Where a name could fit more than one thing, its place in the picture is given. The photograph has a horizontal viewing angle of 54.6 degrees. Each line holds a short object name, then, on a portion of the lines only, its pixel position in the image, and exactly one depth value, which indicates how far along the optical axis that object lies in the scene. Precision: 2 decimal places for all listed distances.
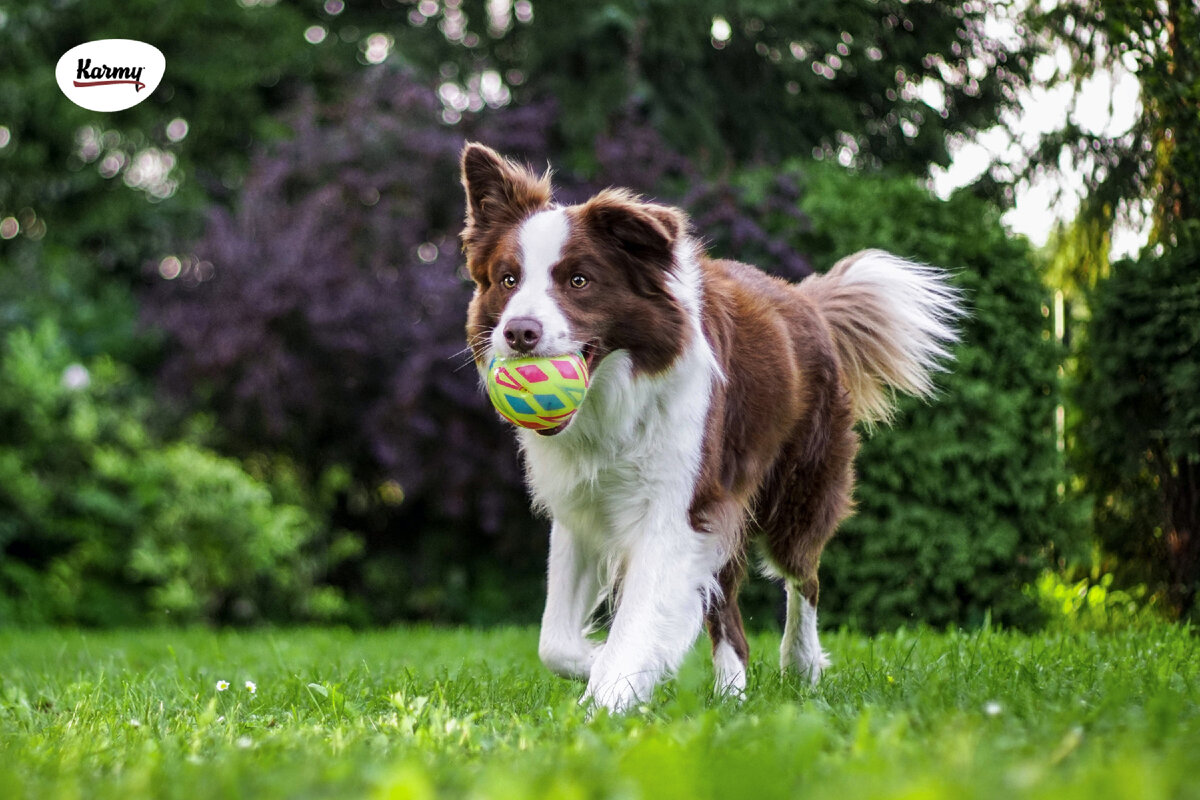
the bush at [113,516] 9.23
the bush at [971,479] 6.93
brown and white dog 3.73
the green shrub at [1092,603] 6.42
